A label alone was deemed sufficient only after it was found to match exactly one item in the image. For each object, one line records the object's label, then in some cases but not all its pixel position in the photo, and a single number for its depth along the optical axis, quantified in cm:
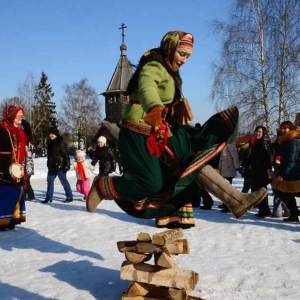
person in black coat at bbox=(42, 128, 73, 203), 1084
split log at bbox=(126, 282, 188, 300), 359
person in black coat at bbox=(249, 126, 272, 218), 817
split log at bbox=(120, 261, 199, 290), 358
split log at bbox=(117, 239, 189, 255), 384
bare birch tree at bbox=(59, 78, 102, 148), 5719
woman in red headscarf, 680
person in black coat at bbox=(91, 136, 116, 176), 1115
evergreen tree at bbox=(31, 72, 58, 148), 5744
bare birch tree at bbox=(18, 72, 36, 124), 5241
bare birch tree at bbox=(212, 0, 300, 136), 1984
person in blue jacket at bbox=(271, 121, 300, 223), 719
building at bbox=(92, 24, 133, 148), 4172
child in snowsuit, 1069
